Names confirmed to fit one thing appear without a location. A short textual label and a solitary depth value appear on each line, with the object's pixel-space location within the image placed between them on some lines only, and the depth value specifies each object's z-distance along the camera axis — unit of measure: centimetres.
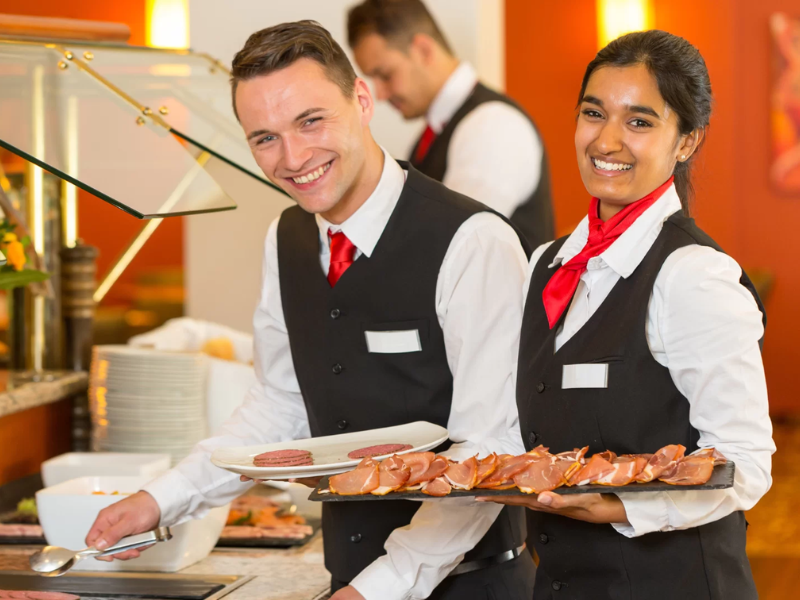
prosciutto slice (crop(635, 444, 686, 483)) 252
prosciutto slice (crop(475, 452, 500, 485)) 261
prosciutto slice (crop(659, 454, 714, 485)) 248
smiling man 287
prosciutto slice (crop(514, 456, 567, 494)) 254
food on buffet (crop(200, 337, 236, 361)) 396
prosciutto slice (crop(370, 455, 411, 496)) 259
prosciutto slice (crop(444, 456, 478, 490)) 258
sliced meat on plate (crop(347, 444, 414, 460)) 276
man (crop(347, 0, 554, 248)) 414
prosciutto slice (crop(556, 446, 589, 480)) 256
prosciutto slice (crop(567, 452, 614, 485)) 254
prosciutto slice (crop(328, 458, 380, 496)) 259
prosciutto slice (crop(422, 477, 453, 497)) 256
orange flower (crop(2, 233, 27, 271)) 350
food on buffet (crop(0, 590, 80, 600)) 290
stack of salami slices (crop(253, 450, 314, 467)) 275
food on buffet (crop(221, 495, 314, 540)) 329
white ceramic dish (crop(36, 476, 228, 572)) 311
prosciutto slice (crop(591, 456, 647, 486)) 253
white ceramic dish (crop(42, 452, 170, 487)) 345
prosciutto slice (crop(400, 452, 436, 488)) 262
